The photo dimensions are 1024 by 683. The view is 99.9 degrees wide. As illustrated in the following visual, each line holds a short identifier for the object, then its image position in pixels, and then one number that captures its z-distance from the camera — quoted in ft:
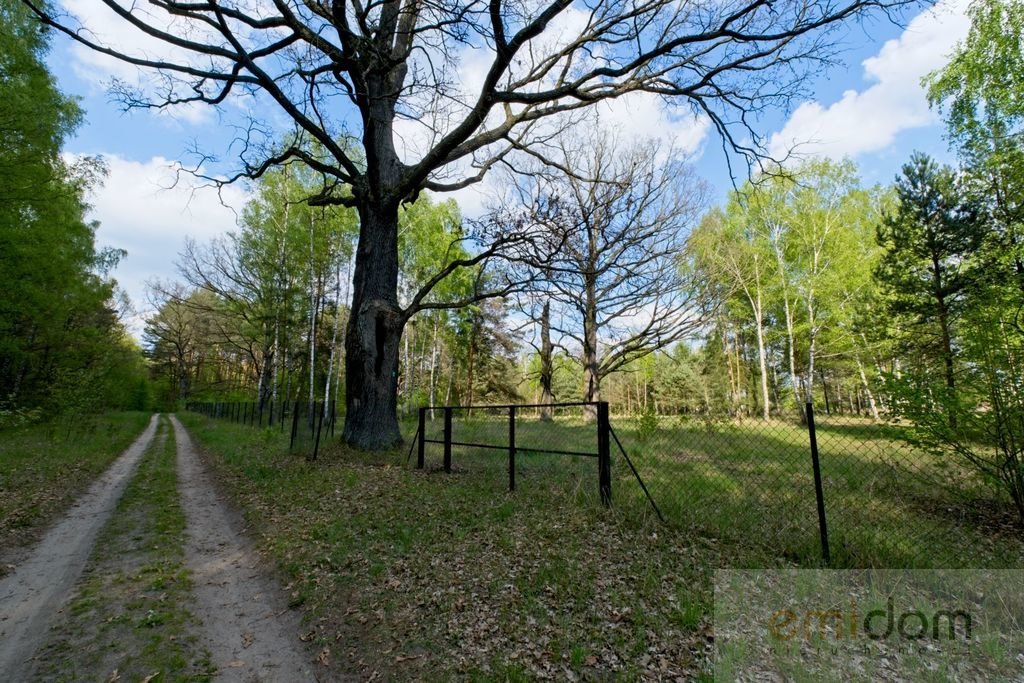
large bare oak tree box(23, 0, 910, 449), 21.94
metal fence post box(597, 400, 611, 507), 17.91
